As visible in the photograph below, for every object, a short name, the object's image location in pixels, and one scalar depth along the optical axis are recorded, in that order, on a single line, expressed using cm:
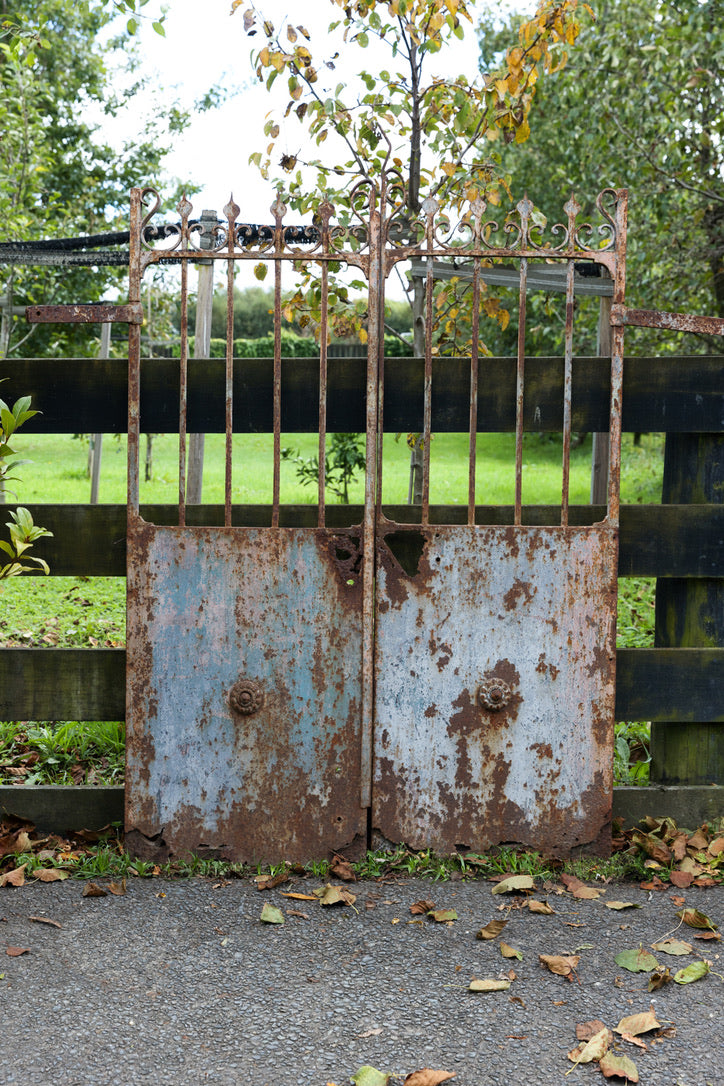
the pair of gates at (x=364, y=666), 354
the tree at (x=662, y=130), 811
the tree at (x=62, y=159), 878
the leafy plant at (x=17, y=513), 323
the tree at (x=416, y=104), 476
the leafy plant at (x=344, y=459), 945
